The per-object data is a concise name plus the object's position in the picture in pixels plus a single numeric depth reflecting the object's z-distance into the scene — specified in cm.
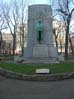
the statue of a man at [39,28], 962
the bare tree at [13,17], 1812
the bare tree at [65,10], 1457
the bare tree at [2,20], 1885
